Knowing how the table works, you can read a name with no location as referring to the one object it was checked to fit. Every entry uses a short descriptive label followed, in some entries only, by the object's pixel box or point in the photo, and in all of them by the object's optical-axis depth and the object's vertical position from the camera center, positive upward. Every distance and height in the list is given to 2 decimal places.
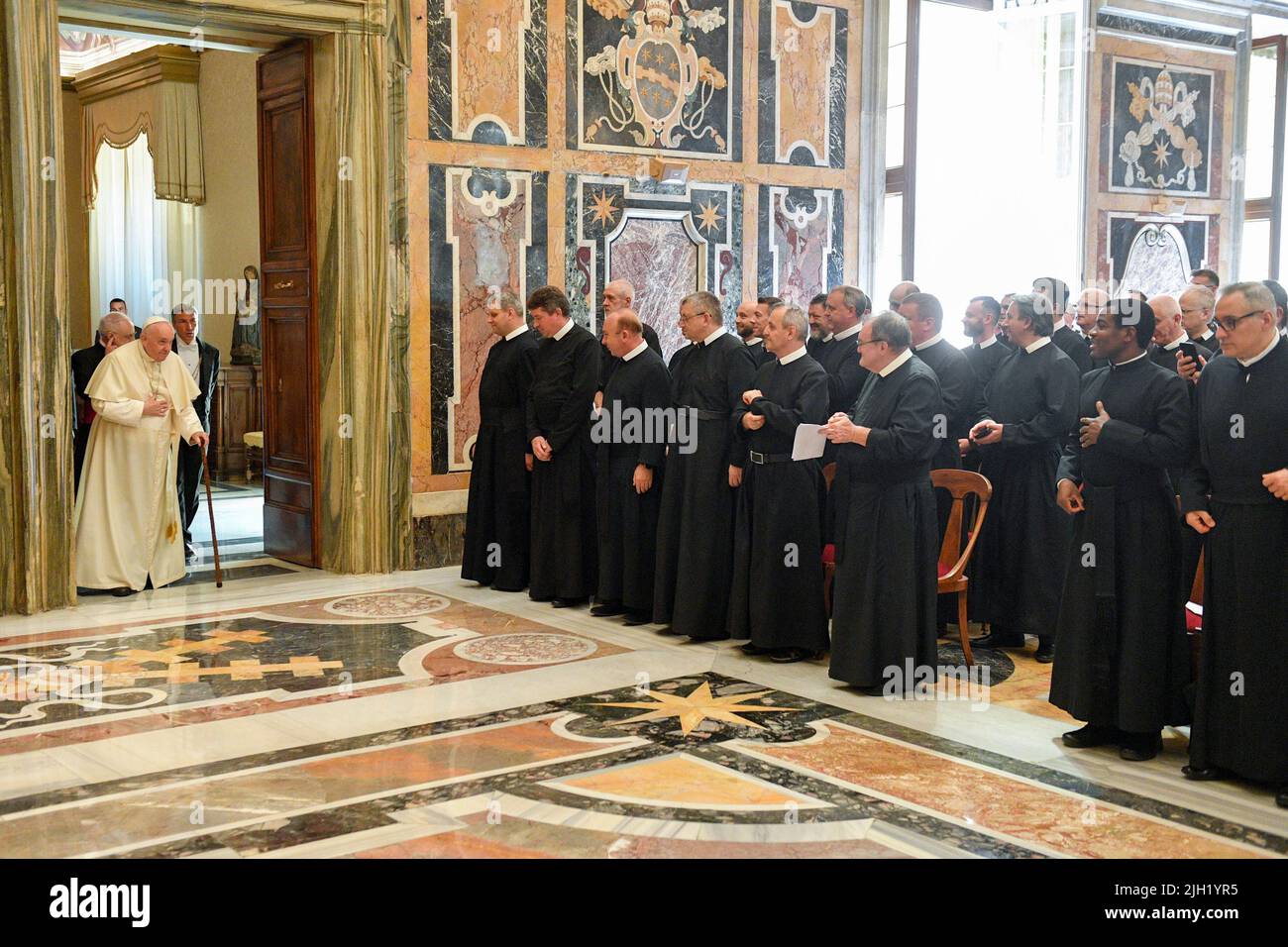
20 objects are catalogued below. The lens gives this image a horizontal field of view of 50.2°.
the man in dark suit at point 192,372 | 9.05 -0.14
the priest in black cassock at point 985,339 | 7.59 +0.09
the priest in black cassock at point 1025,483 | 6.86 -0.66
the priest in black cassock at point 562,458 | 7.98 -0.60
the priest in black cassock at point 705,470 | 6.99 -0.59
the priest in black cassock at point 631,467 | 7.48 -0.61
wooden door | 9.03 +0.33
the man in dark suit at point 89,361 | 8.57 -0.04
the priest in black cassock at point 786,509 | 6.53 -0.73
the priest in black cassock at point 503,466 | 8.42 -0.68
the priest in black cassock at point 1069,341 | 8.02 +0.08
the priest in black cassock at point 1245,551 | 4.54 -0.66
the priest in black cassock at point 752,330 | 8.02 +0.15
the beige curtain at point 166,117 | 14.90 +2.60
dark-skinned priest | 4.95 -0.74
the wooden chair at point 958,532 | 6.38 -0.84
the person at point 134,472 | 8.15 -0.70
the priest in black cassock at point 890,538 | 5.88 -0.78
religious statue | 14.72 +0.26
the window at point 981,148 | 11.35 +1.75
